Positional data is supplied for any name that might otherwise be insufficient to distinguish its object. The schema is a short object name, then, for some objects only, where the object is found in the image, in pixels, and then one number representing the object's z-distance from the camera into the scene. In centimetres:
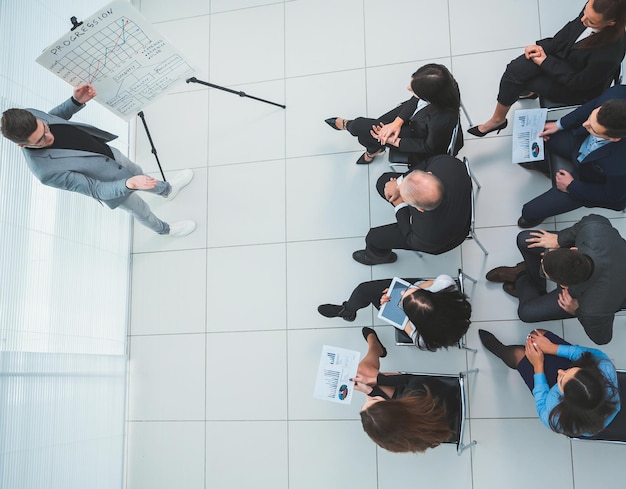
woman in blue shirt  227
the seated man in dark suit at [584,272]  228
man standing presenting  258
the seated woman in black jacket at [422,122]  266
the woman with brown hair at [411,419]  236
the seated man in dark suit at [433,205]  247
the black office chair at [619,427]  247
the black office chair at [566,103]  289
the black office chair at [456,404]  270
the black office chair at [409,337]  290
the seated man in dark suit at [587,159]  239
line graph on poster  280
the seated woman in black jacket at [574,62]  250
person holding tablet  248
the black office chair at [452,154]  287
